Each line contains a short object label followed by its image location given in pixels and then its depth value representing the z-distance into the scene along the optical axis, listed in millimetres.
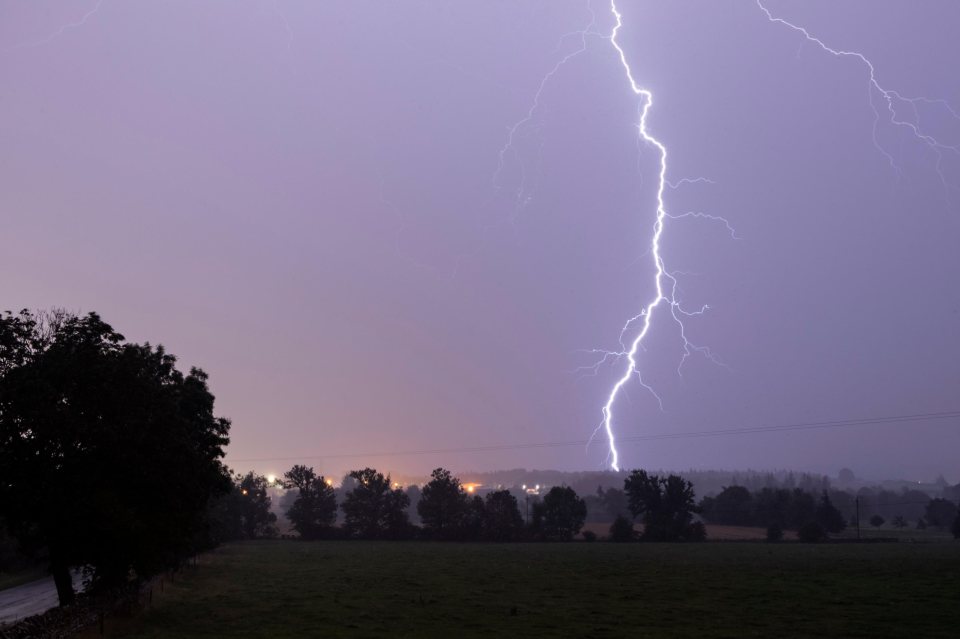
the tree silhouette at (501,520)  111500
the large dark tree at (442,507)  114875
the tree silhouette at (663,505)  107162
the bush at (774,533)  103331
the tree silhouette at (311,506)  122375
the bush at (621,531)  107300
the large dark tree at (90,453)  26625
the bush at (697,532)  105375
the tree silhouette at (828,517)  112812
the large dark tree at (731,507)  132125
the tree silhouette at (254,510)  123938
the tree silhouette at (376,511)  118812
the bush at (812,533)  98938
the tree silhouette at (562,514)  110550
